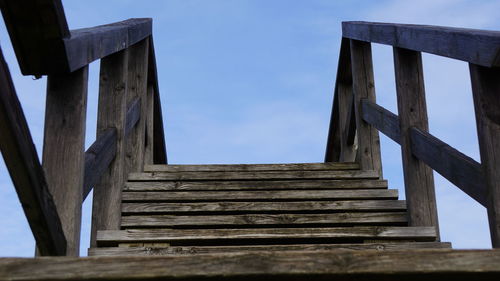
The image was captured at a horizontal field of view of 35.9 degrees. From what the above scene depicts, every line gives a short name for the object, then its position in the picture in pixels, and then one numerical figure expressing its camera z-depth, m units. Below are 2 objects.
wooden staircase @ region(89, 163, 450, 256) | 3.60
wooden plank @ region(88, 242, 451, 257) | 3.42
